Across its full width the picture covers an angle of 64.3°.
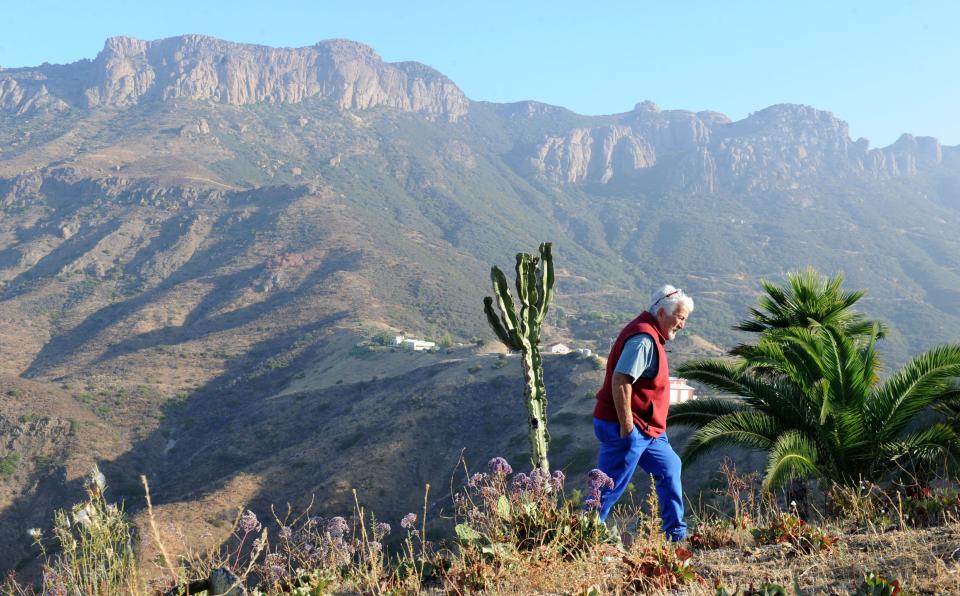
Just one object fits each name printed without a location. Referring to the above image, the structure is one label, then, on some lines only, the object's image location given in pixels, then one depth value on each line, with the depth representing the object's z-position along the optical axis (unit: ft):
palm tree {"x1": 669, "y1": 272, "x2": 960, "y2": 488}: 22.52
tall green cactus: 20.38
